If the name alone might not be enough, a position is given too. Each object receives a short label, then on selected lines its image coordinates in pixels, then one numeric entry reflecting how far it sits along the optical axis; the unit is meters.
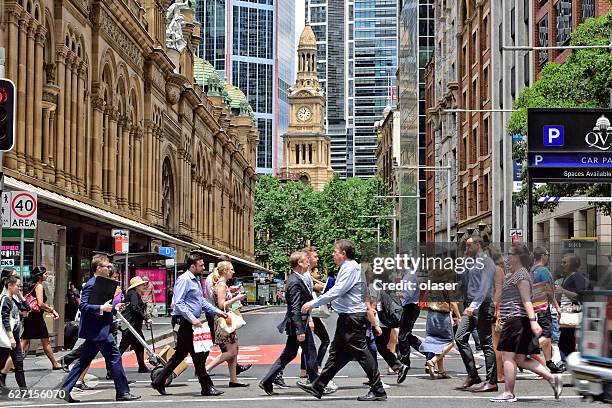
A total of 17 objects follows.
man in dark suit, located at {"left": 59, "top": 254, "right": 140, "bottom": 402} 14.74
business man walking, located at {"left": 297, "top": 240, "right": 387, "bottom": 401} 14.55
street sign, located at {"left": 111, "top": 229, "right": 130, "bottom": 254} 31.72
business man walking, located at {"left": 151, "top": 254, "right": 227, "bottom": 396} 15.59
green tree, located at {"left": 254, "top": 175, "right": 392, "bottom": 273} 113.75
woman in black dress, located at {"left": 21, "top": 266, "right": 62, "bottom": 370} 19.11
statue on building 64.25
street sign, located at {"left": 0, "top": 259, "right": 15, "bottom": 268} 22.59
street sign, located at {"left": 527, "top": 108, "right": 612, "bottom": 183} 24.78
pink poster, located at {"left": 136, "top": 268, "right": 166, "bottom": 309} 45.72
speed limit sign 19.58
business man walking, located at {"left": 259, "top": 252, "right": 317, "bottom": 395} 15.44
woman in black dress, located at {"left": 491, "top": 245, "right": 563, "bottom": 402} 14.12
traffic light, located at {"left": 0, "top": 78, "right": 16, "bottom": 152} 15.45
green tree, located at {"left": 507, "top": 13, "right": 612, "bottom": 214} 27.30
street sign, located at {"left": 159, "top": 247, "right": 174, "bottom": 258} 46.24
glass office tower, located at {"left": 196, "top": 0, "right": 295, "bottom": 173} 188.25
